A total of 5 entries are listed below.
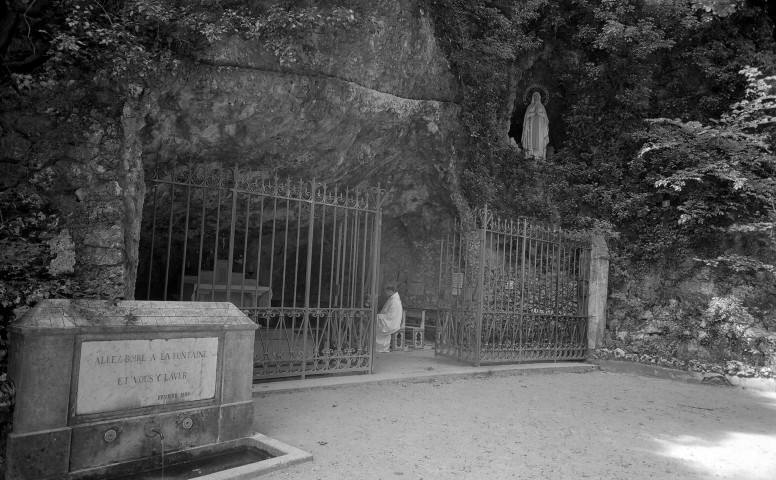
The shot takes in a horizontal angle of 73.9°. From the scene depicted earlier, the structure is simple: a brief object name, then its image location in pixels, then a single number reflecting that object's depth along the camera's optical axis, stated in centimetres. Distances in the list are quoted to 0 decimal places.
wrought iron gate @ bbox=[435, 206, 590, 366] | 907
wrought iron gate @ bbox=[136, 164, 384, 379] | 688
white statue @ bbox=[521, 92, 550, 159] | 1313
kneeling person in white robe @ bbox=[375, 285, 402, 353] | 1016
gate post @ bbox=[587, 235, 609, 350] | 1052
